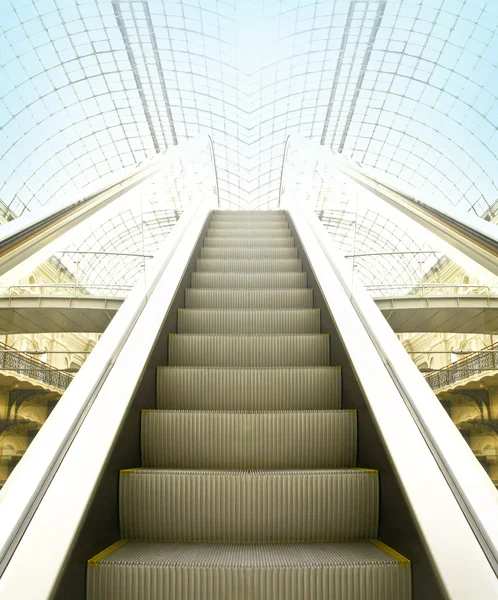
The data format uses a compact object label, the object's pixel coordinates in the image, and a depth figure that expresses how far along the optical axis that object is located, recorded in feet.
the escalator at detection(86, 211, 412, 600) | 7.84
